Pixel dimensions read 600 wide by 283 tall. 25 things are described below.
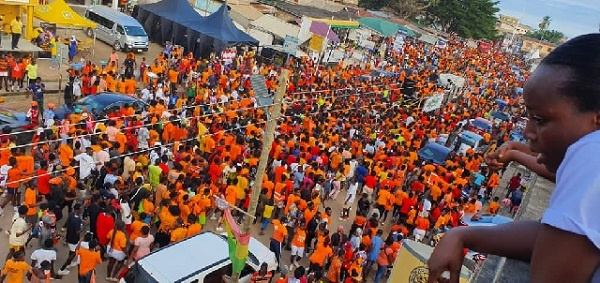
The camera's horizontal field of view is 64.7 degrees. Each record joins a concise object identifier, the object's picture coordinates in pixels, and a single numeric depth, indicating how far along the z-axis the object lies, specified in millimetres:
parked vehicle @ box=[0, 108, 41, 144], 10133
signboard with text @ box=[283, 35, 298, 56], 21625
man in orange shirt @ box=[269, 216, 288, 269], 8516
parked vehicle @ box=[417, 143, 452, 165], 14414
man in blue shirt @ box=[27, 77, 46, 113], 12281
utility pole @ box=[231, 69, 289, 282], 6404
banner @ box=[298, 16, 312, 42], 23953
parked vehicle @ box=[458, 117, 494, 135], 19473
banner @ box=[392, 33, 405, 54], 31672
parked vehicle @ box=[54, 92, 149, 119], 12328
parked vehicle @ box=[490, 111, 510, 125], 22828
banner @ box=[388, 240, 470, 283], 6758
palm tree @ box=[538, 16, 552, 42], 121062
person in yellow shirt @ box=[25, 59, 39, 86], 13867
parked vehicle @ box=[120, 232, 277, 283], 6613
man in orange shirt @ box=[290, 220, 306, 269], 8812
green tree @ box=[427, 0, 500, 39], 57000
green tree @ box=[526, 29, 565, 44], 114188
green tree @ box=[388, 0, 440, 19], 55656
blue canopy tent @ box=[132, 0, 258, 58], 22047
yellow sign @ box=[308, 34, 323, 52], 20469
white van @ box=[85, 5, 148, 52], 21641
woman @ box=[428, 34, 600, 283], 1002
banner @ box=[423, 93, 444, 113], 18266
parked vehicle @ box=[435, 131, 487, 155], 17172
